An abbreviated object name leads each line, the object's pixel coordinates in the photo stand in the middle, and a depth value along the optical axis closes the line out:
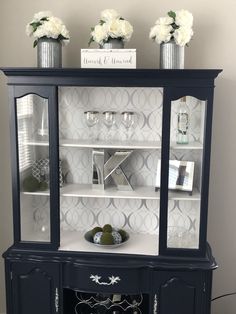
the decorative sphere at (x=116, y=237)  1.85
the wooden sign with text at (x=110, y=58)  1.69
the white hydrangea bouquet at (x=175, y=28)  1.68
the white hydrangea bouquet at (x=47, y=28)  1.72
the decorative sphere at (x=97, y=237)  1.85
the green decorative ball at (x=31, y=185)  1.84
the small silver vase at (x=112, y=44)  1.76
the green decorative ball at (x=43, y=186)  1.83
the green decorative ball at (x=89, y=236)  1.90
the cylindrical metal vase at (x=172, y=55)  1.71
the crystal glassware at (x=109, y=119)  1.90
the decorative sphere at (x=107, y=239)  1.82
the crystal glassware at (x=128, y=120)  1.89
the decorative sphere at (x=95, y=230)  1.91
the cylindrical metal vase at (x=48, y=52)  1.76
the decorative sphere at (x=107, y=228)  1.89
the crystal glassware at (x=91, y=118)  1.90
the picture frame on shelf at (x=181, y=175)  1.76
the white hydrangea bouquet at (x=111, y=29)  1.73
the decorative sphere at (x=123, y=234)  1.90
